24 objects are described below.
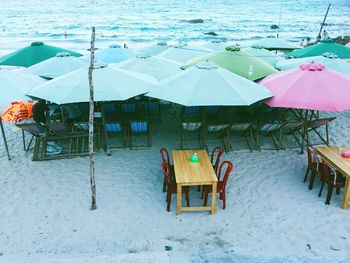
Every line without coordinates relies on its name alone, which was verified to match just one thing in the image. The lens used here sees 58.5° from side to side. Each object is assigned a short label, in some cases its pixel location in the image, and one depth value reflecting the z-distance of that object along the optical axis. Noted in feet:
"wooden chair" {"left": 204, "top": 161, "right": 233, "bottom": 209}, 17.02
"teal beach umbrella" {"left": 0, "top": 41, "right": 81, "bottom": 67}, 32.65
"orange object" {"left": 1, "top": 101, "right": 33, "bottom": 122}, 24.93
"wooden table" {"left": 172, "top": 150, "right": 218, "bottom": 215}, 16.38
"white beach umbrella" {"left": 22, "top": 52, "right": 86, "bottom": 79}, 27.99
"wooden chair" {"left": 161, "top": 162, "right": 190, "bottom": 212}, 16.96
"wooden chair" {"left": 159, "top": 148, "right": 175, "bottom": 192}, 18.92
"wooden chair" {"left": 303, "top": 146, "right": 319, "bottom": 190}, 18.84
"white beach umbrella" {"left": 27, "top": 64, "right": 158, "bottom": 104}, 20.29
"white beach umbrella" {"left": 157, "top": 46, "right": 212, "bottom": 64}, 35.83
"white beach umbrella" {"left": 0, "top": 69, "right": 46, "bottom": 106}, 20.31
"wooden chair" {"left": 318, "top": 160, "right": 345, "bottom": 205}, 17.46
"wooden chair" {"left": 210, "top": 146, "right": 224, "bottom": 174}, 19.08
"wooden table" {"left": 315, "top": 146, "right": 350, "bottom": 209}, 16.98
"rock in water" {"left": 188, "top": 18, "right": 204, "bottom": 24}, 162.81
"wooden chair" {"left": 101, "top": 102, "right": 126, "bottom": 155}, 23.48
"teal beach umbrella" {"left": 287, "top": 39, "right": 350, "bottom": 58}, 34.91
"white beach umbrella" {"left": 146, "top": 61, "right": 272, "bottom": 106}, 19.16
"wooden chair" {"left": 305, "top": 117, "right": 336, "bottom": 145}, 23.26
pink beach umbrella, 19.49
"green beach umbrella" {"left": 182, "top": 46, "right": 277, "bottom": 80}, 25.84
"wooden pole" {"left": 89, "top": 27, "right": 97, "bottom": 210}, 16.29
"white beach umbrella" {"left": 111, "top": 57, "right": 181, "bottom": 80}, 27.45
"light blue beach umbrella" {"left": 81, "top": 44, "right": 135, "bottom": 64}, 35.86
